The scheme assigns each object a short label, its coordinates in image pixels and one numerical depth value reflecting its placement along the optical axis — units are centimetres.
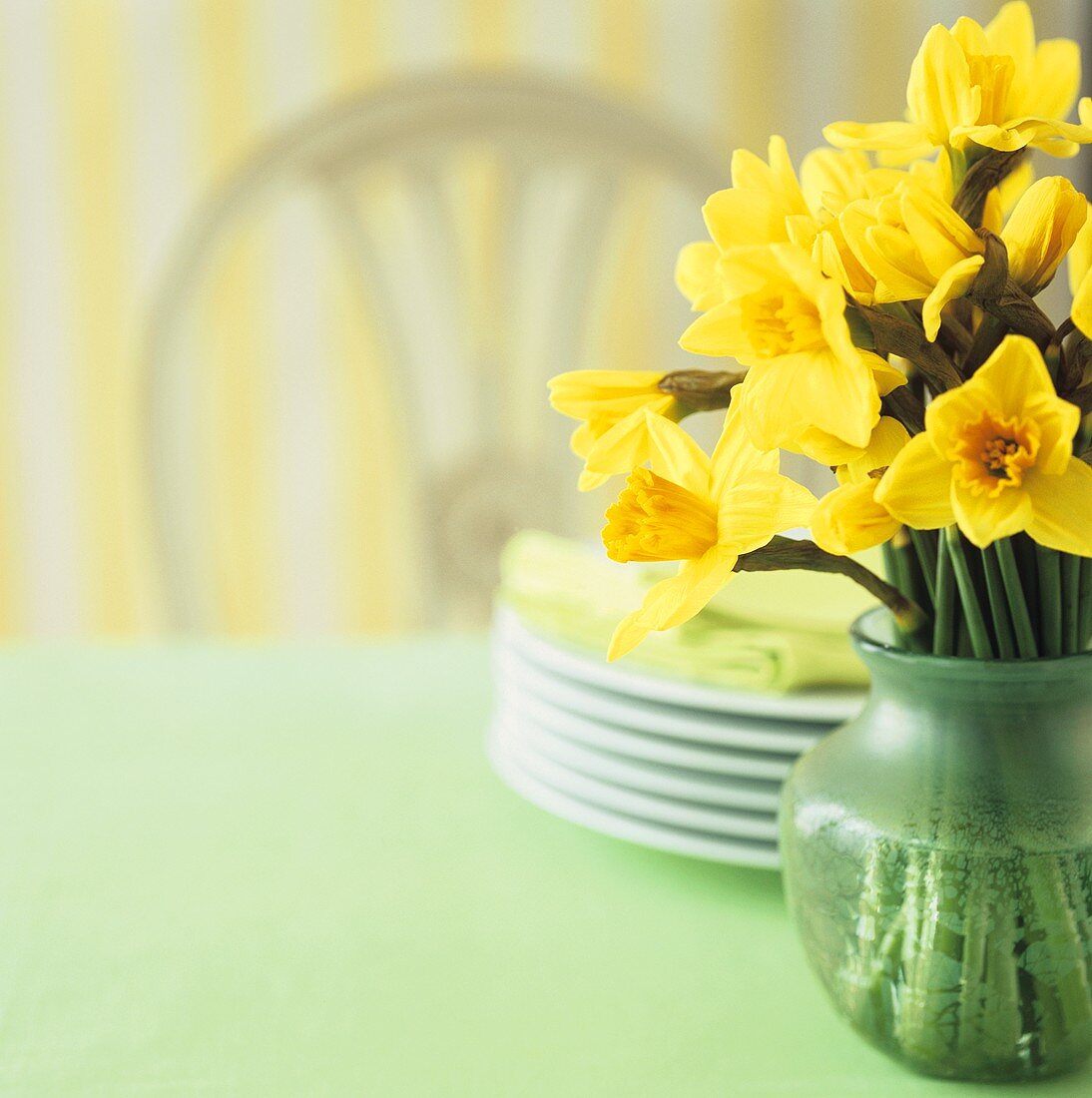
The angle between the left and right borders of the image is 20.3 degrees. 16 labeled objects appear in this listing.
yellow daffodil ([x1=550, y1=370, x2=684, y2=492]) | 115
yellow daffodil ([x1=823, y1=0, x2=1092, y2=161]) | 111
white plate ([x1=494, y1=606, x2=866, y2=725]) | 137
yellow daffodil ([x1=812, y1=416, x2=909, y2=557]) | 108
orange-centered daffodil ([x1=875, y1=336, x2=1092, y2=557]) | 106
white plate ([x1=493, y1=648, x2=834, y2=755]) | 137
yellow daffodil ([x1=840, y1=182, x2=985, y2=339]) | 108
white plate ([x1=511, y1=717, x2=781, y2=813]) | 137
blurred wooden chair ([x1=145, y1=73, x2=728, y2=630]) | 262
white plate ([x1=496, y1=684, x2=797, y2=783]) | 137
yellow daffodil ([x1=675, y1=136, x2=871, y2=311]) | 110
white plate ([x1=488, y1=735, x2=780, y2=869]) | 137
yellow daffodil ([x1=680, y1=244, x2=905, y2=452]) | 107
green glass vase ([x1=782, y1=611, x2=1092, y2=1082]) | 113
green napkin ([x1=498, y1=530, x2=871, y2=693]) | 139
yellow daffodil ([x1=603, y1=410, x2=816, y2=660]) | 111
